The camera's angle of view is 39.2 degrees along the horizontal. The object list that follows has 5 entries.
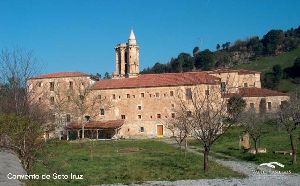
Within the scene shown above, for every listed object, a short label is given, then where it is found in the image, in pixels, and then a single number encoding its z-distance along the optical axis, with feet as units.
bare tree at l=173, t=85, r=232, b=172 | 69.82
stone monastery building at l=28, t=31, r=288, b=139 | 190.90
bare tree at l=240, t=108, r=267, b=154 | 99.89
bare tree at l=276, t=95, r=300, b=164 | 78.76
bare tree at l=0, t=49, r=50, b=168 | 44.28
